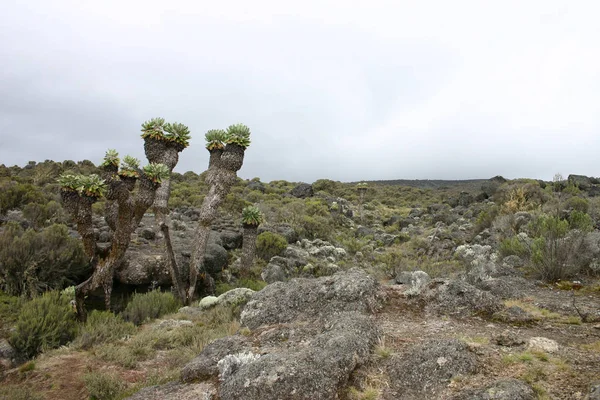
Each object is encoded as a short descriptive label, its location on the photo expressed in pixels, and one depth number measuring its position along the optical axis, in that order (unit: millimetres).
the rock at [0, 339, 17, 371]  6754
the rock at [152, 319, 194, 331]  8492
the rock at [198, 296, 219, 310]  10203
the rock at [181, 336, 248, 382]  4273
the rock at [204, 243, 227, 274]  13250
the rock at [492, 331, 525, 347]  4227
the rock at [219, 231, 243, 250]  16781
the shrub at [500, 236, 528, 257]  10785
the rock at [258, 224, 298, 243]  20500
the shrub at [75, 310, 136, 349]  7574
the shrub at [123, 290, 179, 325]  9383
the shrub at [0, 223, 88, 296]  9289
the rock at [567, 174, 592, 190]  32375
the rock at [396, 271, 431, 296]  6131
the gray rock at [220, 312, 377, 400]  3424
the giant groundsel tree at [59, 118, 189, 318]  9023
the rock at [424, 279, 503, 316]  5492
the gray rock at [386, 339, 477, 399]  3461
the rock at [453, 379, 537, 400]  3002
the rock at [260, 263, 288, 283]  13977
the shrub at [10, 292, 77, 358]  7137
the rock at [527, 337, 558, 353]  3984
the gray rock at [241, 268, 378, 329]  5605
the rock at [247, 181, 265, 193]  41906
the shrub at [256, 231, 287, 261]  17031
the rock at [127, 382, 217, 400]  3804
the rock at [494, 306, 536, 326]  5164
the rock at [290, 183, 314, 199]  41500
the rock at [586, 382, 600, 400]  2793
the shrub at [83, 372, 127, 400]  5371
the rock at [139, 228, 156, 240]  14930
